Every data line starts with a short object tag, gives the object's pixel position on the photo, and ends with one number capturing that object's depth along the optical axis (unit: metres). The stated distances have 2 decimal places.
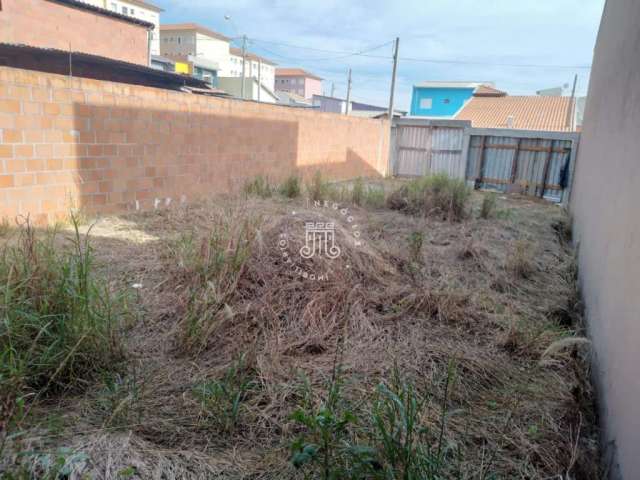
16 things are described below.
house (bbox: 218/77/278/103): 29.06
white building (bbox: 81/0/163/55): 34.38
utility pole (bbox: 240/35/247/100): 25.67
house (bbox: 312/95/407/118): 35.91
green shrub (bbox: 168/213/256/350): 2.14
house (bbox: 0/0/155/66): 14.14
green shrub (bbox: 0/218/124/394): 1.68
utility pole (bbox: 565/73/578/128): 21.36
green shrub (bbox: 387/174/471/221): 5.63
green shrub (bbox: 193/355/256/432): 1.60
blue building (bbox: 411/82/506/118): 26.52
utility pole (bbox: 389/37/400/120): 14.44
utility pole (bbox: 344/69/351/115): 27.97
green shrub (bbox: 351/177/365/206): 6.16
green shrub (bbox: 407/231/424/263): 3.50
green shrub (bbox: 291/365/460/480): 1.27
